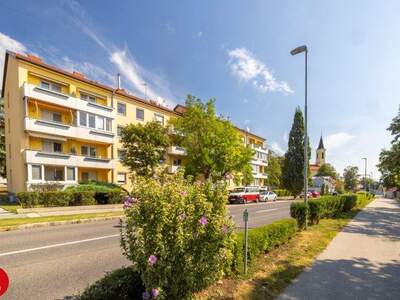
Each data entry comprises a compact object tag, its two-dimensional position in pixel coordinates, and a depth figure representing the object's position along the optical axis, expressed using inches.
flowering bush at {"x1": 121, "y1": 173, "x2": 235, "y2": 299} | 118.5
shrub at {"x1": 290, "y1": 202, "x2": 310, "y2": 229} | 410.9
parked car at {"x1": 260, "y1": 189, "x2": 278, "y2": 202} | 1279.5
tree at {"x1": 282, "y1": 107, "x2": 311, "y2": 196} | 1608.0
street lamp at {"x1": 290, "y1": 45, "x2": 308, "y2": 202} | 439.2
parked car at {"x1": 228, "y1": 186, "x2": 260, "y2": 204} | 1093.2
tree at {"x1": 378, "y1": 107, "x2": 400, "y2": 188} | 873.5
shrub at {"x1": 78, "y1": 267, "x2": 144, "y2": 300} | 115.6
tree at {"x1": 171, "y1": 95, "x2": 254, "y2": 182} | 1064.2
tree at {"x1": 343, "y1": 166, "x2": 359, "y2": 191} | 3605.3
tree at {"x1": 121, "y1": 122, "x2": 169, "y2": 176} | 866.1
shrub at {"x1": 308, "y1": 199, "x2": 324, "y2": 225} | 458.3
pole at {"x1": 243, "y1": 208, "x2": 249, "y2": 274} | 199.2
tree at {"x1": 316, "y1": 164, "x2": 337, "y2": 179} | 3912.9
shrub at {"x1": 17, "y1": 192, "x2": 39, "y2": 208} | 622.2
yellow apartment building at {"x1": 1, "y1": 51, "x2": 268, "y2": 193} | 817.5
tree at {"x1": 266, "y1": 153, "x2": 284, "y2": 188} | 2354.8
